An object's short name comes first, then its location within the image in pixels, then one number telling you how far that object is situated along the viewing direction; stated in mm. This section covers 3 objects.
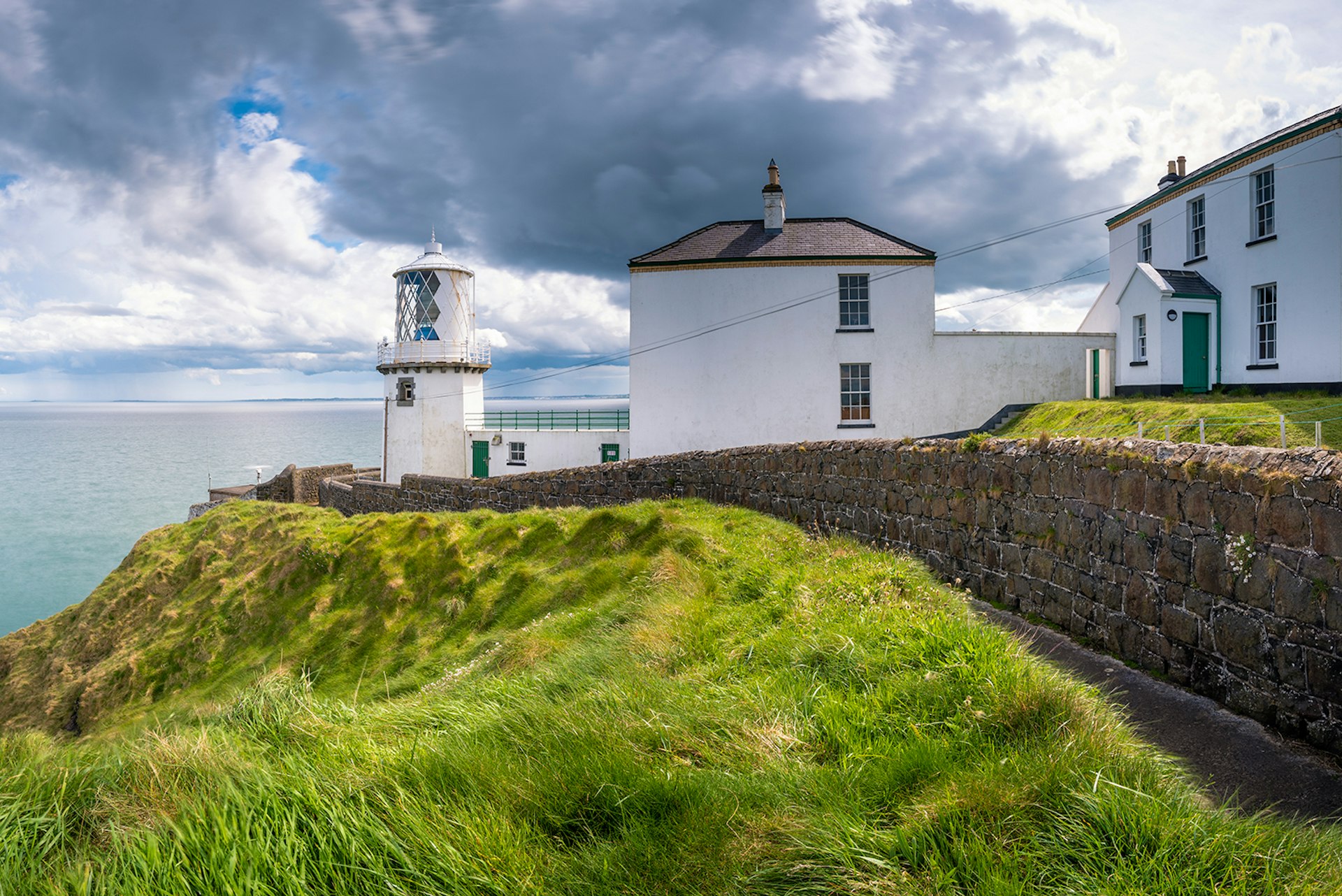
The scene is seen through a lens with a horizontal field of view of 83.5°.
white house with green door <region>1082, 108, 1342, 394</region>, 17000
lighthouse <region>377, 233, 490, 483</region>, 31828
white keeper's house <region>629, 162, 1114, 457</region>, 23812
